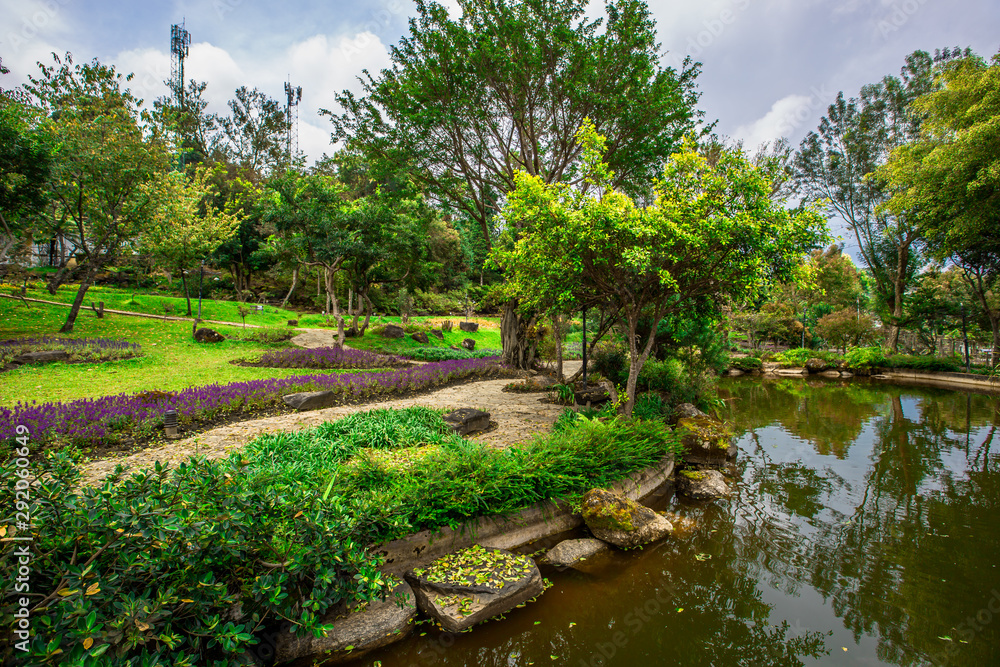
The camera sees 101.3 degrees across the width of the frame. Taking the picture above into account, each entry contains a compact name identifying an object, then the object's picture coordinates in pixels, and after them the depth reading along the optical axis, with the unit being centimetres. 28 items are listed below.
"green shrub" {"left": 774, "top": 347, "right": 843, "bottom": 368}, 2245
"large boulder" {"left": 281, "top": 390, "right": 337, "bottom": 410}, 808
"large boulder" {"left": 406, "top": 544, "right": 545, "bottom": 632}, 353
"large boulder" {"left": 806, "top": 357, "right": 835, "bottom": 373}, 2131
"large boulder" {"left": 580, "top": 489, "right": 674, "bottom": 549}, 479
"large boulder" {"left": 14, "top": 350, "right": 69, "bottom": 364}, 1033
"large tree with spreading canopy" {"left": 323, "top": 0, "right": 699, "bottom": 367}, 1034
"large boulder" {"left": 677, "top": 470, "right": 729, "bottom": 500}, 634
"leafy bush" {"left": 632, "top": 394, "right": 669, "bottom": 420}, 818
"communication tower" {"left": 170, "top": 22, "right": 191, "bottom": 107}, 3900
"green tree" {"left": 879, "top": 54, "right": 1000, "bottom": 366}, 1441
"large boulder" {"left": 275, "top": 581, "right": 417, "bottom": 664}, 312
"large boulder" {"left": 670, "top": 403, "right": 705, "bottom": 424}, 885
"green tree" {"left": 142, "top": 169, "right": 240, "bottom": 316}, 1609
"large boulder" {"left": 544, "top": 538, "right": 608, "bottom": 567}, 448
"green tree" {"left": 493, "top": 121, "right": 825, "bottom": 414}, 578
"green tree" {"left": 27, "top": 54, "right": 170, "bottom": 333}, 1363
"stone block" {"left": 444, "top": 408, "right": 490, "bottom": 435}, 710
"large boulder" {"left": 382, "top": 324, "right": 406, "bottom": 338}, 2103
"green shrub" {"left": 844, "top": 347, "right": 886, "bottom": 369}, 2022
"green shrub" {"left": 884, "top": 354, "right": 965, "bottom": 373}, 1869
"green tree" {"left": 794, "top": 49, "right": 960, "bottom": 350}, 2252
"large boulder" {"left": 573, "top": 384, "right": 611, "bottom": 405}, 938
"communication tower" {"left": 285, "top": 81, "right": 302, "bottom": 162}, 4375
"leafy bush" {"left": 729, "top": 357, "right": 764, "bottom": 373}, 2205
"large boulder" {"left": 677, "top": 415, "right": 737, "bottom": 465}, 747
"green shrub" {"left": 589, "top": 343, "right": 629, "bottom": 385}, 1260
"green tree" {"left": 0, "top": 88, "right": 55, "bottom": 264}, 1214
